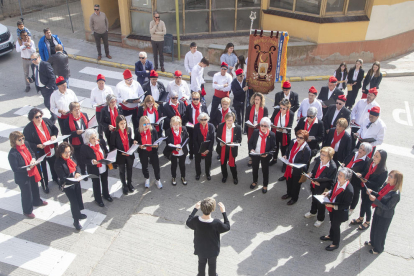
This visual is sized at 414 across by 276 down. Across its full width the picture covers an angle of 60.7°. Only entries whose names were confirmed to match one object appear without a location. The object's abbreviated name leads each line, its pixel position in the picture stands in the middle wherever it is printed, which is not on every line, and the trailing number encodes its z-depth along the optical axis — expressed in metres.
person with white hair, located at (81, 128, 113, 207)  6.77
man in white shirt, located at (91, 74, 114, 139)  8.61
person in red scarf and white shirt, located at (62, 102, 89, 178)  7.61
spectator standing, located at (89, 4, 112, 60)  13.63
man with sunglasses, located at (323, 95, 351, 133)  8.21
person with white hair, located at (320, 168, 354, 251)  5.94
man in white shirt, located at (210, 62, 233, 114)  9.56
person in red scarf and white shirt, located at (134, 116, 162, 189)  7.41
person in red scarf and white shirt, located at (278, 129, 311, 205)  7.02
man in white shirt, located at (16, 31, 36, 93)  11.40
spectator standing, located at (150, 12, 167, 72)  13.06
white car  13.88
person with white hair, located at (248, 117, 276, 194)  7.33
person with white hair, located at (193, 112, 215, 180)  7.63
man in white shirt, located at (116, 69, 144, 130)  8.81
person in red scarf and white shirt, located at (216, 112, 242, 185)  7.62
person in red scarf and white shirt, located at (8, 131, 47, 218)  6.45
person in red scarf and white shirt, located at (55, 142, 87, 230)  6.40
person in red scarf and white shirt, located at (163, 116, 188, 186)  7.56
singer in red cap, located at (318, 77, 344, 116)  9.05
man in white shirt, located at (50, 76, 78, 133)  8.38
